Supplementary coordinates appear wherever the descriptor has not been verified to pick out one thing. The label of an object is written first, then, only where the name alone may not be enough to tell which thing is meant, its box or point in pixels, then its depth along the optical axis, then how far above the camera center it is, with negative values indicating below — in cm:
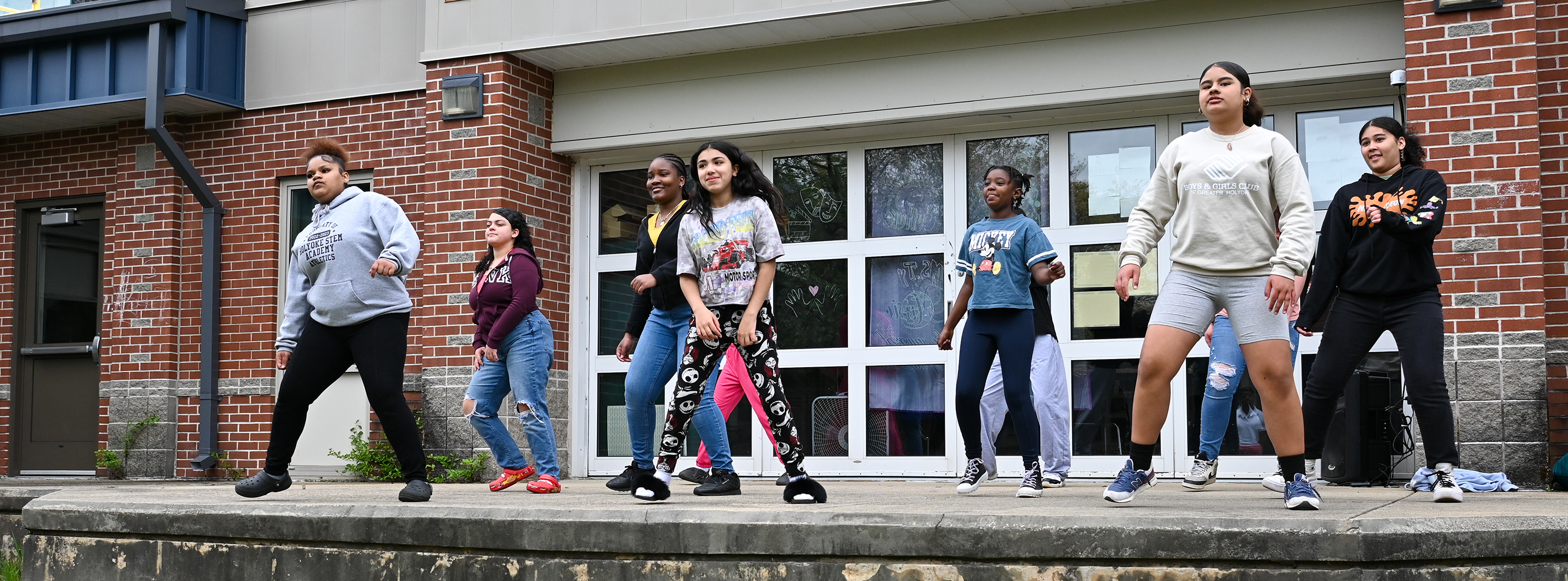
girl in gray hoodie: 583 +8
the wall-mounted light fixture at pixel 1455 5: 734 +183
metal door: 1166 -8
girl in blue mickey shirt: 607 +2
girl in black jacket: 607 -5
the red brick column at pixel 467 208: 967 +92
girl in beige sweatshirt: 451 +28
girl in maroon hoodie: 672 -7
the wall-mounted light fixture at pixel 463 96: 973 +175
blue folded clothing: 666 -79
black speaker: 721 -59
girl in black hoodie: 516 +10
